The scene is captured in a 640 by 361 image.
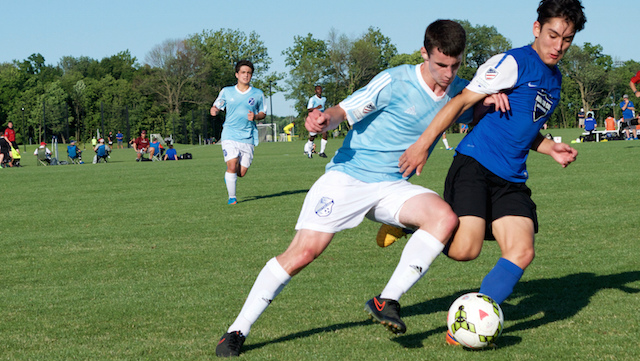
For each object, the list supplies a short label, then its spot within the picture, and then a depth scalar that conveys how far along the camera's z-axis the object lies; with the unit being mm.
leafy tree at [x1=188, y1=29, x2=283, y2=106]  94188
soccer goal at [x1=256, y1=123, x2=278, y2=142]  83562
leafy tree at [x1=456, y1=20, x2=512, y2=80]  103125
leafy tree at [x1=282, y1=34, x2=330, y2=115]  82688
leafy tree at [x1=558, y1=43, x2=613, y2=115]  83375
